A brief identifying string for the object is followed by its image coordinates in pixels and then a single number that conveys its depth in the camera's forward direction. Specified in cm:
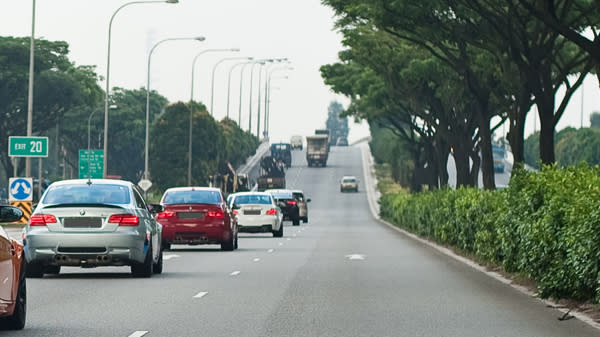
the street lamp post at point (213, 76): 8985
